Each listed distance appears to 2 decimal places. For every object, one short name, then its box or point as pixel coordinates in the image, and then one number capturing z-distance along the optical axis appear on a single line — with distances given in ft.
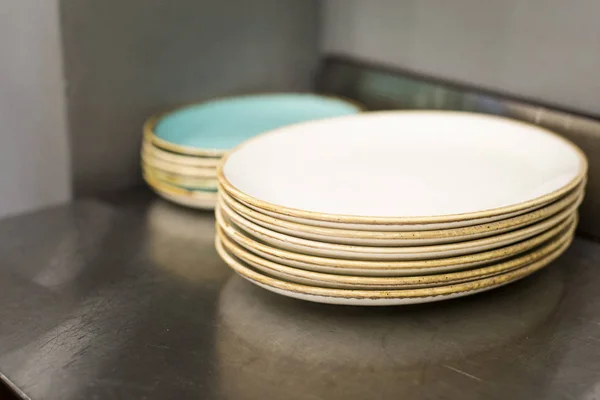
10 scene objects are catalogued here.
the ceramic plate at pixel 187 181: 3.39
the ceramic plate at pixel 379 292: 2.48
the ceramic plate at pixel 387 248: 2.44
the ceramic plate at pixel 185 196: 3.42
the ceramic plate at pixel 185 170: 3.35
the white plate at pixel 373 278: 2.47
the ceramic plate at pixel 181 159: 3.34
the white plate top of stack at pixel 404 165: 2.94
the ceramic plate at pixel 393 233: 2.43
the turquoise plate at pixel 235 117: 3.75
